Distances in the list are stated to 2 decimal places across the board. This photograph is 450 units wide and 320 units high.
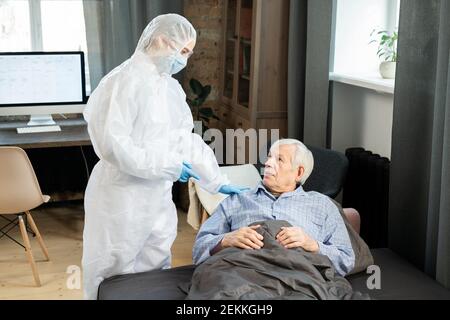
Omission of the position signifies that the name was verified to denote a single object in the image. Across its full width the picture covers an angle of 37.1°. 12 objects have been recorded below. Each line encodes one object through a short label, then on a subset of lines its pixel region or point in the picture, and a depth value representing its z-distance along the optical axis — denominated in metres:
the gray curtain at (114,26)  4.40
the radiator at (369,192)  3.19
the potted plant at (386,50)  3.39
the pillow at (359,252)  2.44
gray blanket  2.05
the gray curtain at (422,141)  2.43
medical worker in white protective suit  2.50
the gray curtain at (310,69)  3.61
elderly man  2.38
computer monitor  4.09
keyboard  3.97
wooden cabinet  3.83
